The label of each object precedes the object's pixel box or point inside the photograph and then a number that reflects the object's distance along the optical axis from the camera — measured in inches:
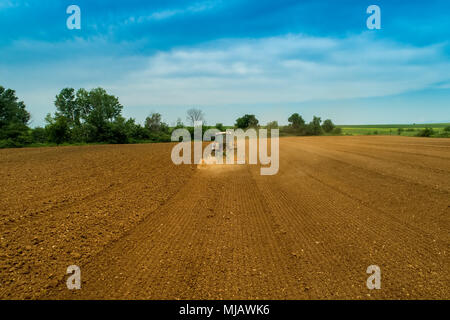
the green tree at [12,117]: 1162.0
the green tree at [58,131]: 1282.0
